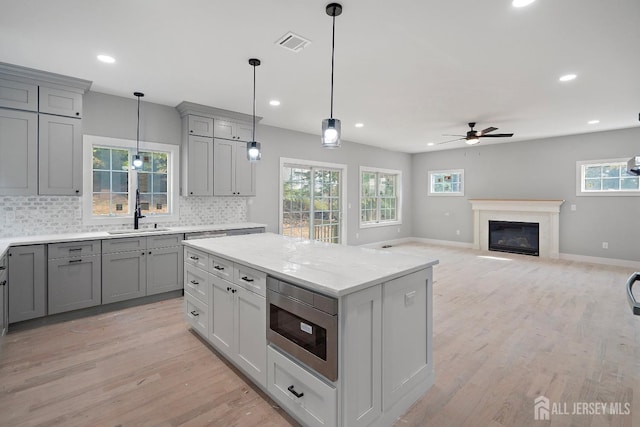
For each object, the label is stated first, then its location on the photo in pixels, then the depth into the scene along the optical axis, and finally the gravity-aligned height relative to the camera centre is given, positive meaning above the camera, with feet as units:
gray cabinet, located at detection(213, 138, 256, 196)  16.03 +2.14
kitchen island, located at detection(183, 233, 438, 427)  5.30 -2.37
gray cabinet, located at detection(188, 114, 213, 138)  15.17 +4.18
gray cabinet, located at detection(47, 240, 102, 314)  10.99 -2.42
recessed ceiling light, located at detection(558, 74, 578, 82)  11.47 +5.07
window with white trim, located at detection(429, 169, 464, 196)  27.94 +2.75
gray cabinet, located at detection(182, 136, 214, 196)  15.10 +2.15
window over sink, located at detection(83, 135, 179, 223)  13.50 +1.39
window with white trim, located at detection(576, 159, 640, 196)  20.17 +2.29
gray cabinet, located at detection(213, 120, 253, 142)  16.08 +4.26
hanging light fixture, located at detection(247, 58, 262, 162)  11.18 +2.14
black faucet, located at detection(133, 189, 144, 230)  14.12 -0.19
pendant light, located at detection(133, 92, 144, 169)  13.66 +2.25
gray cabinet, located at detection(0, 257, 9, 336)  8.88 -2.63
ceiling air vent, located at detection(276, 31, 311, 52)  8.81 +4.94
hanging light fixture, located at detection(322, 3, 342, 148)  8.29 +2.10
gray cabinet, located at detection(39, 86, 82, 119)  11.45 +4.04
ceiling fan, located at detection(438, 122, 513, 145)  18.01 +4.50
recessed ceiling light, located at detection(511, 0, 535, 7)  7.20 +4.87
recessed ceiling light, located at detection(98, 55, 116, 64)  10.11 +4.97
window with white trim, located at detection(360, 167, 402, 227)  26.68 +1.37
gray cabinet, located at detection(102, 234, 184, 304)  12.12 -2.32
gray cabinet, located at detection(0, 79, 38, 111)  10.71 +3.99
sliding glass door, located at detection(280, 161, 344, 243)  20.77 +0.72
